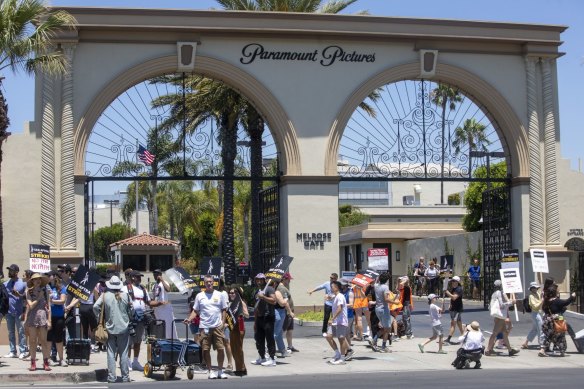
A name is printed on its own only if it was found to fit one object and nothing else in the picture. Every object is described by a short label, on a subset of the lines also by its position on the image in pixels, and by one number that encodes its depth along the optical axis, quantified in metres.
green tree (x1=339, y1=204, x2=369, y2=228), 76.00
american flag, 29.39
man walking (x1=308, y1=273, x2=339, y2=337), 21.71
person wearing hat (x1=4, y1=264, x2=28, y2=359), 20.08
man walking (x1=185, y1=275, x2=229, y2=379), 18.52
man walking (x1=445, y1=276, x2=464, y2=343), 22.78
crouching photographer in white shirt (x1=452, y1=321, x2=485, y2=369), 19.86
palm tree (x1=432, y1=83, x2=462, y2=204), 61.16
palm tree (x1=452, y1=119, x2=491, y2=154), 66.44
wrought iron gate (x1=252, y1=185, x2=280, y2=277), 29.92
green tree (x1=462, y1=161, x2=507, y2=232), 55.06
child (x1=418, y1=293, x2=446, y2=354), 21.84
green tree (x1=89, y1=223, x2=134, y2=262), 96.81
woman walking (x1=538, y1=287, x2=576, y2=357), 22.12
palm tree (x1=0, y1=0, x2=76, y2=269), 22.94
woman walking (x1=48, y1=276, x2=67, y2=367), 19.05
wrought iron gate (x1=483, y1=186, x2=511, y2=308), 31.17
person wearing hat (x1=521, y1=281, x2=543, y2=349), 22.55
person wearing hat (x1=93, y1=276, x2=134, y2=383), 17.62
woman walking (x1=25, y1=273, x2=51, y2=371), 18.39
